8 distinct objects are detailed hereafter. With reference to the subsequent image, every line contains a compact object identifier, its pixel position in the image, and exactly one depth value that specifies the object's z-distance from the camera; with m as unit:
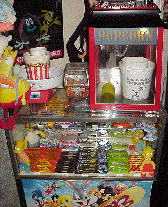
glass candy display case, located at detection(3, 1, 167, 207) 1.35
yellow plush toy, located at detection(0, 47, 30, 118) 1.35
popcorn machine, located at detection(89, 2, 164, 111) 1.32
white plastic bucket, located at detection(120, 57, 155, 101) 1.43
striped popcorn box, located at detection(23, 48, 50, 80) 1.50
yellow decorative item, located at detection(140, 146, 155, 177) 1.54
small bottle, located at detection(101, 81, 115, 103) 1.53
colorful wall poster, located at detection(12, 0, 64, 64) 1.66
